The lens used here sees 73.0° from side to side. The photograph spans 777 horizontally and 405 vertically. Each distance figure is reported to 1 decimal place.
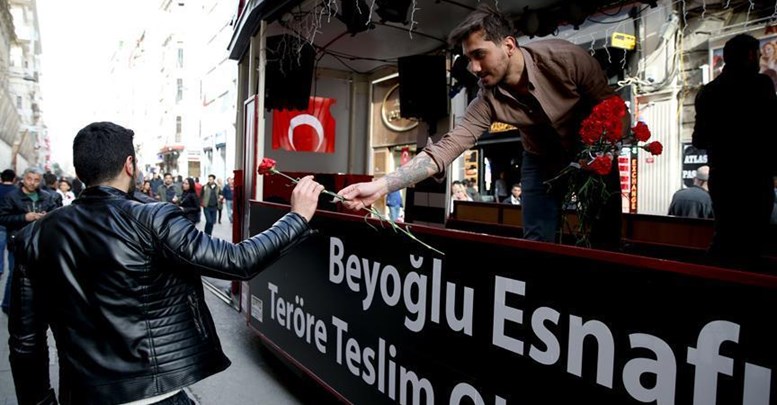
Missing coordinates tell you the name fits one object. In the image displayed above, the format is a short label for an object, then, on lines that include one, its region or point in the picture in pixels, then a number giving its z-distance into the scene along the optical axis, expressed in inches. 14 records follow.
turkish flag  305.4
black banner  51.2
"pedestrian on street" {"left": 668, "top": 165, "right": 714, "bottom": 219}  205.9
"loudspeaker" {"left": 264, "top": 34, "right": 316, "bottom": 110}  240.5
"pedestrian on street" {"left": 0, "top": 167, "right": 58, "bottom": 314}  257.8
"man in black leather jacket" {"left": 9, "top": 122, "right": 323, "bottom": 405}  67.1
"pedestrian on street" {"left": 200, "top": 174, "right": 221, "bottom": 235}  593.3
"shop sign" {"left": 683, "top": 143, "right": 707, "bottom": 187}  384.7
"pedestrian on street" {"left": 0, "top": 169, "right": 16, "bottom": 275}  276.1
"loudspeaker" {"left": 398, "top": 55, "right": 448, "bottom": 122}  266.1
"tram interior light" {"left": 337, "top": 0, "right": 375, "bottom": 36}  206.5
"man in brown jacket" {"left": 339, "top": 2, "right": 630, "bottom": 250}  92.5
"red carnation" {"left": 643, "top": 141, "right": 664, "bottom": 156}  89.9
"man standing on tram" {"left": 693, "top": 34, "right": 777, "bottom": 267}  101.2
